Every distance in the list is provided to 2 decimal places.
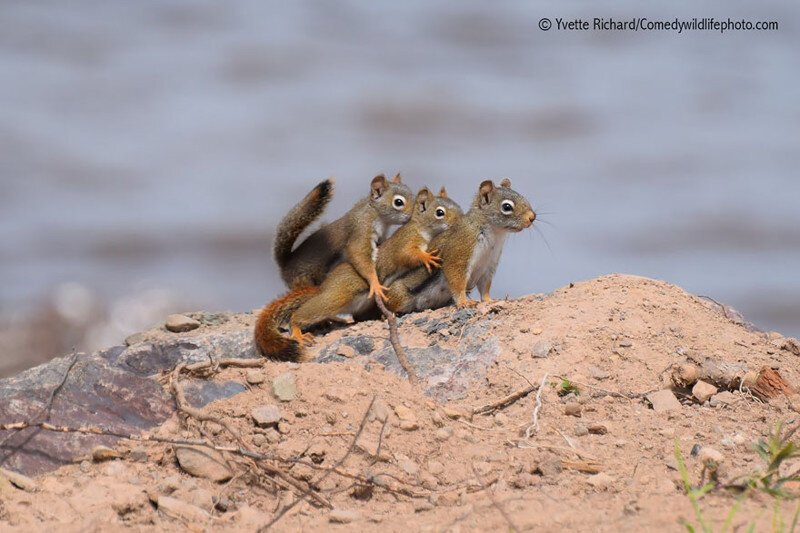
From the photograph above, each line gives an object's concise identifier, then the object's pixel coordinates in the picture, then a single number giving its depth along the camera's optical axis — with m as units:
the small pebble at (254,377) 12.43
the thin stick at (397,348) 13.62
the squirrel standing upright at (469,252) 16.28
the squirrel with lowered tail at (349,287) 15.41
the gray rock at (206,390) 12.13
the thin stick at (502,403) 12.70
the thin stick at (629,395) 12.94
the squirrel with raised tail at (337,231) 16.62
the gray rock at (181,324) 17.00
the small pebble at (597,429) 11.95
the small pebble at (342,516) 9.83
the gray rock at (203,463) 10.73
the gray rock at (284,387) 12.08
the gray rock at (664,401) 12.64
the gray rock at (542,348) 13.75
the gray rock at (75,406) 11.08
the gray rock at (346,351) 14.55
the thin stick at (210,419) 10.47
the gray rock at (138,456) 11.00
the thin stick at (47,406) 11.04
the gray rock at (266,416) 11.61
